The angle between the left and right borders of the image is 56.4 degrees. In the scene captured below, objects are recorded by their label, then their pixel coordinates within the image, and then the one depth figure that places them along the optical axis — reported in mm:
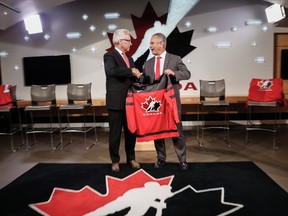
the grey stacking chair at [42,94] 4758
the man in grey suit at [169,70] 2969
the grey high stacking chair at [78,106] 4598
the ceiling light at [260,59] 5609
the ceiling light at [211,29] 5590
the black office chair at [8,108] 4418
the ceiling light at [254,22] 5516
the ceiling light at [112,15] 5645
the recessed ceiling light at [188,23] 5578
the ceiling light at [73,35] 5770
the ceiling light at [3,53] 5980
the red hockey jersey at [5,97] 4609
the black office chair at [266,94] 4164
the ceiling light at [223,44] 5609
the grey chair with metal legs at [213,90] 4873
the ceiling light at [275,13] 4844
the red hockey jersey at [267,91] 4246
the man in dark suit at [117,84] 2922
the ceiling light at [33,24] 5594
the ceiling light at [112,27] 5676
